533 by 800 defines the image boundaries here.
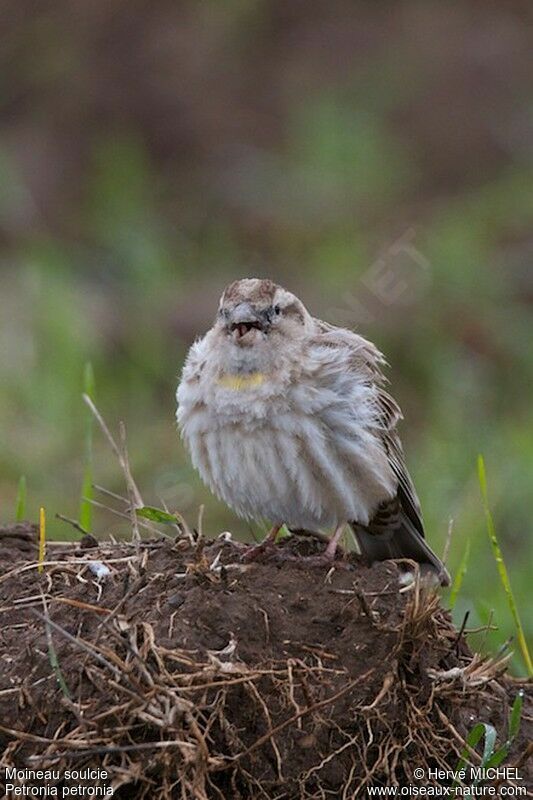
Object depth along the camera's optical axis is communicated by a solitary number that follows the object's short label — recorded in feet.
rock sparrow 36.88
